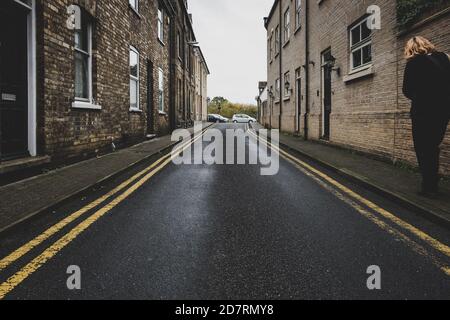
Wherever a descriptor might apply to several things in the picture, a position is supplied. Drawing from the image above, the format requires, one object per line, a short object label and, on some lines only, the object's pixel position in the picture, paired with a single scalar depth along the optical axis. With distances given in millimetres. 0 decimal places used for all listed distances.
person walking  5156
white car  53656
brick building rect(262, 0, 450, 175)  8031
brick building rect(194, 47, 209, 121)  44097
